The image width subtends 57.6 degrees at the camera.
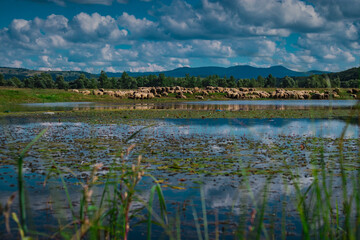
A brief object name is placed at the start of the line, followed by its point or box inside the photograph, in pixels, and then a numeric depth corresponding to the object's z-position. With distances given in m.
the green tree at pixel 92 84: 132.29
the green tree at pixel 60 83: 144.50
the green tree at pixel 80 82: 136.25
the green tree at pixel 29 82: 135.15
